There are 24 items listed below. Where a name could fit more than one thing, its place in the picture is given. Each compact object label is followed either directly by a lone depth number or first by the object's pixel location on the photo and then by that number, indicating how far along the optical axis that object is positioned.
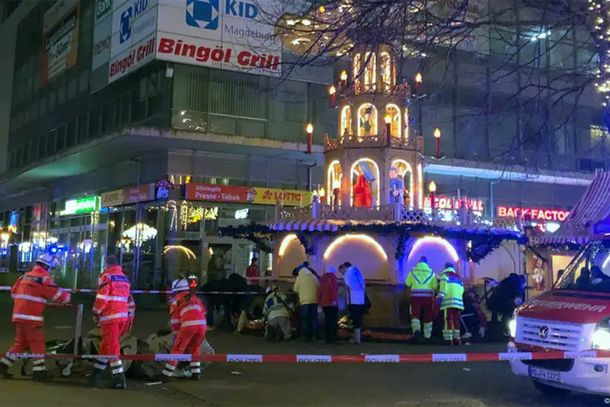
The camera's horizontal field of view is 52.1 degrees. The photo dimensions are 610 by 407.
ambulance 7.32
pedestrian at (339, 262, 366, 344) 13.96
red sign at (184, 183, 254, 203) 23.34
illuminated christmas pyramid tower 17.06
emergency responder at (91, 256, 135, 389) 8.72
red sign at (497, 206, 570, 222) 29.64
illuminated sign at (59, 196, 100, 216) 28.33
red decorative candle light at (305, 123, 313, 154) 16.82
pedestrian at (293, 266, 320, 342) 14.35
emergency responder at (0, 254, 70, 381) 9.01
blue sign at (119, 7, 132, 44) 24.72
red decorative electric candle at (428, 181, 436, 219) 16.65
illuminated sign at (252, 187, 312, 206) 24.69
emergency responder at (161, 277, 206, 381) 9.24
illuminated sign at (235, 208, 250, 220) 24.62
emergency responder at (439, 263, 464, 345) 13.95
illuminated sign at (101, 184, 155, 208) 23.81
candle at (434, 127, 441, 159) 16.11
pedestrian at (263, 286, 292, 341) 14.43
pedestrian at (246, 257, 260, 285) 19.02
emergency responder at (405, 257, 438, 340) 14.23
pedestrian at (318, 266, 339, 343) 13.97
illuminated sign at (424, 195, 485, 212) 25.85
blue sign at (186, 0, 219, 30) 23.12
